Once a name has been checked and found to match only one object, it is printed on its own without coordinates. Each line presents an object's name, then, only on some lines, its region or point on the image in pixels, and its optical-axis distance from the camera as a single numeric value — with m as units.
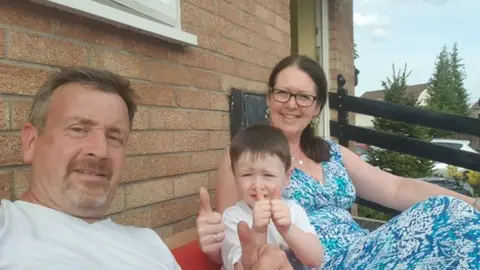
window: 1.78
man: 1.26
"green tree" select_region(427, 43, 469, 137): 37.25
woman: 1.56
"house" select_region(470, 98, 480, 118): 35.57
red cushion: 1.73
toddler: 1.61
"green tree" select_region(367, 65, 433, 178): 8.05
